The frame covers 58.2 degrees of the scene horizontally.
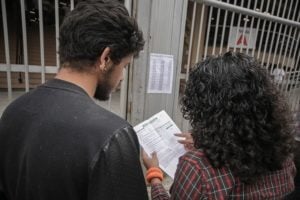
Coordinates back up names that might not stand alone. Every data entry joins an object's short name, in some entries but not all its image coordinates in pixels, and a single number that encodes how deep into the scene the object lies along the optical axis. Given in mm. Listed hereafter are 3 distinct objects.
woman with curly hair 1099
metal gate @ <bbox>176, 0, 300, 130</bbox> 2412
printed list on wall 2133
